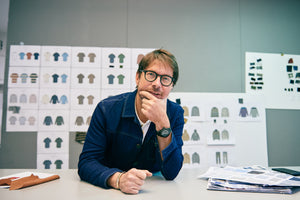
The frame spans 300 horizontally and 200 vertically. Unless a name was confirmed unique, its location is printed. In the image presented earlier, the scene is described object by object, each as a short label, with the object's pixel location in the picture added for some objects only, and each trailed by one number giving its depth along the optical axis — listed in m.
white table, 0.75
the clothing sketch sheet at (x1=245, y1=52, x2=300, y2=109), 2.27
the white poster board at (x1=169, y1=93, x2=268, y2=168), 2.16
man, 1.00
